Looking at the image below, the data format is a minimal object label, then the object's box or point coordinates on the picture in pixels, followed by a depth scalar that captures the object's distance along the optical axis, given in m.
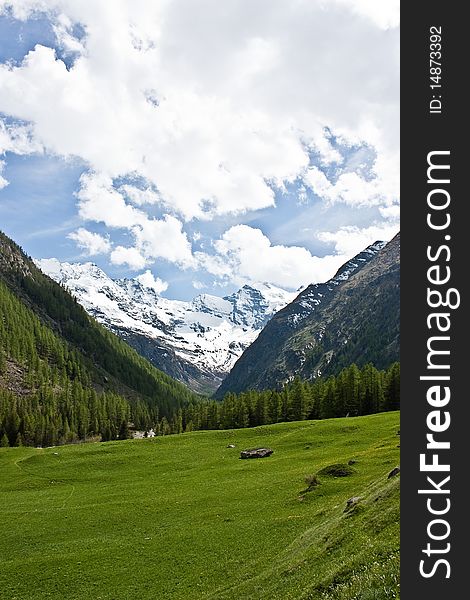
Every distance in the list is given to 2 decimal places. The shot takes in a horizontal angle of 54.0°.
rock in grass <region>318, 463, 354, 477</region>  54.31
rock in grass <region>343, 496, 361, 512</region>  35.28
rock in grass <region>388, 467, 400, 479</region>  37.31
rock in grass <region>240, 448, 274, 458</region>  79.31
